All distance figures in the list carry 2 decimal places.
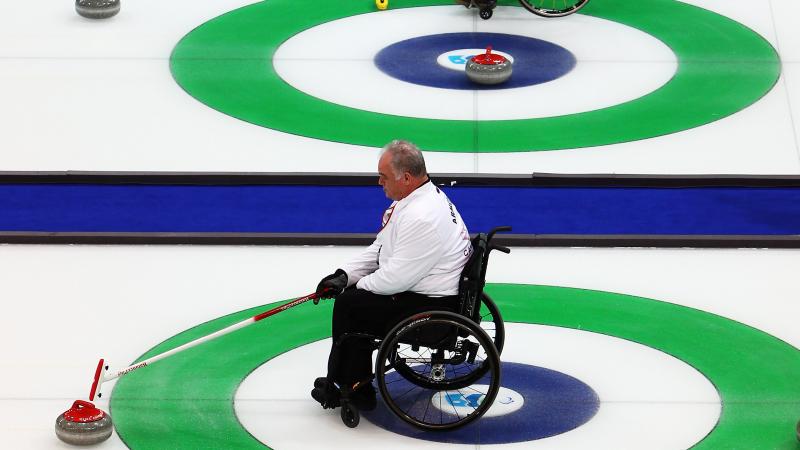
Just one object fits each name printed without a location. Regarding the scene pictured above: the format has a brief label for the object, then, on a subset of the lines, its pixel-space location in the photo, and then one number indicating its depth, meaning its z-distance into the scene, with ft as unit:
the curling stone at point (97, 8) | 99.81
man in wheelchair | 52.85
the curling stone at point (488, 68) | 88.84
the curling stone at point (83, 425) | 52.49
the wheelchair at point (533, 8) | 98.12
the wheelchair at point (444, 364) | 52.34
